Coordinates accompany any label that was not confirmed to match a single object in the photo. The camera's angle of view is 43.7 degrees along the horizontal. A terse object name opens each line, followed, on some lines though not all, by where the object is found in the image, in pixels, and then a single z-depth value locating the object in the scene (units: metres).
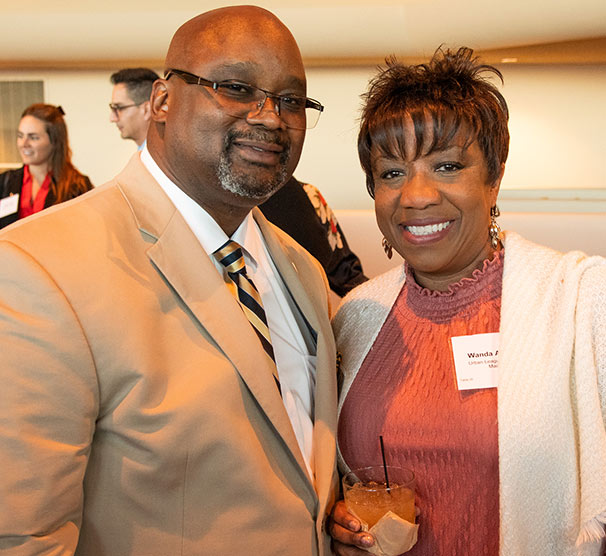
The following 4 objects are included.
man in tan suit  1.19
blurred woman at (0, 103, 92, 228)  4.09
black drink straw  1.56
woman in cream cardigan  1.61
